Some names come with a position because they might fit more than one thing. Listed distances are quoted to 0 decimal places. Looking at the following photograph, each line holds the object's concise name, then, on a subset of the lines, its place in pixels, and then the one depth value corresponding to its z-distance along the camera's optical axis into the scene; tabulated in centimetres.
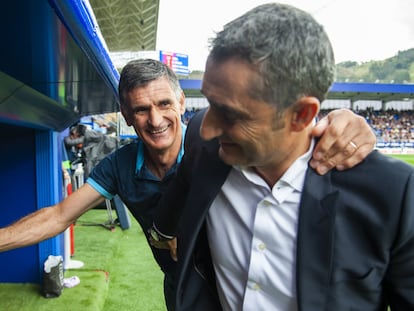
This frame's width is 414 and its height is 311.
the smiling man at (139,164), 193
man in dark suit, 98
